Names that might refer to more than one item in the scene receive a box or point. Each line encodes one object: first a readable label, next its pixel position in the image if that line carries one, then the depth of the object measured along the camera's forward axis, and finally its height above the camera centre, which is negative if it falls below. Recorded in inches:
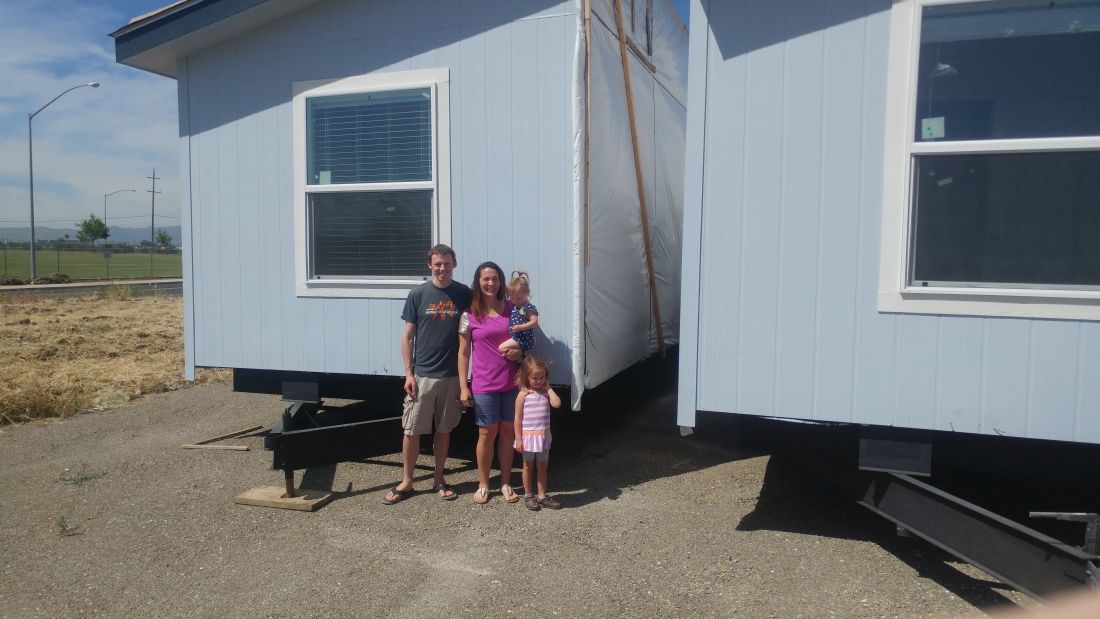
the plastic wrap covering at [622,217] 182.5 +12.4
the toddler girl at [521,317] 165.6 -12.8
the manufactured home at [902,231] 119.0 +5.8
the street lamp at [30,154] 951.5 +124.7
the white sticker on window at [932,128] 125.5 +23.1
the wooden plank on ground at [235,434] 224.4 -55.9
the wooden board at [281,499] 166.2 -55.1
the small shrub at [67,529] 153.4 -57.5
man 169.0 -23.6
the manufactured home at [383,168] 174.7 +22.4
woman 167.0 -23.7
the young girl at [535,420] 163.5 -35.3
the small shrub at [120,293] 737.0 -41.1
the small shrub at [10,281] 1029.7 -41.1
